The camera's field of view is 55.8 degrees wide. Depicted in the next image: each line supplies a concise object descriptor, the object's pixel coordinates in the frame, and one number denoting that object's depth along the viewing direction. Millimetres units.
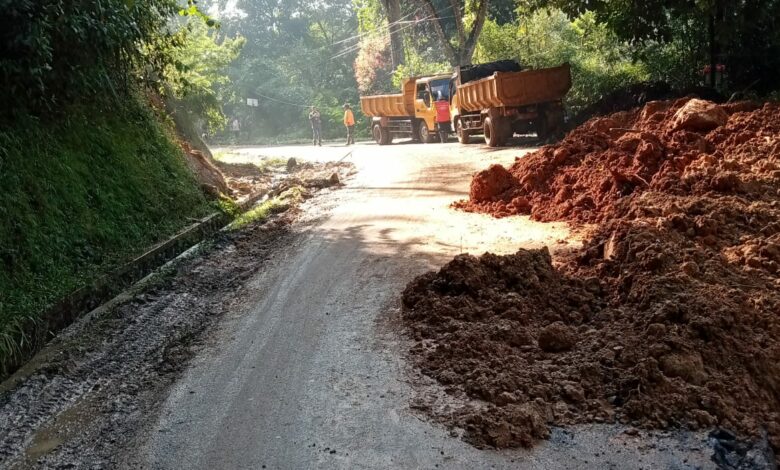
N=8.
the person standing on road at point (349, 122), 34056
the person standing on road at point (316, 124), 37219
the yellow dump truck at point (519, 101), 19891
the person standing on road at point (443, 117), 26078
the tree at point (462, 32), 26686
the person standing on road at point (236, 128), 48397
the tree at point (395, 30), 36406
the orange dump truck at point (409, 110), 26656
